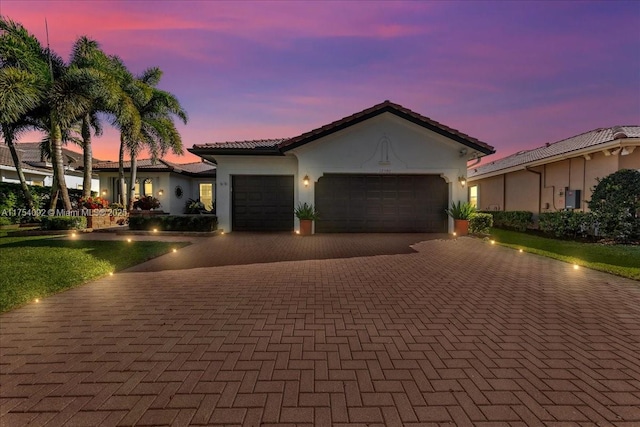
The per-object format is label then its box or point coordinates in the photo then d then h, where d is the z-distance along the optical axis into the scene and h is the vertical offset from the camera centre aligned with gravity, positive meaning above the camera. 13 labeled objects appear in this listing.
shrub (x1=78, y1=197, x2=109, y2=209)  15.11 +0.06
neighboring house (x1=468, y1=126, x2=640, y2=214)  11.20 +1.93
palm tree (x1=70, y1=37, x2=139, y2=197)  15.72 +5.89
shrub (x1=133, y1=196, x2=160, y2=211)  18.03 +0.10
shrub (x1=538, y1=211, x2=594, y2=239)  11.55 -0.61
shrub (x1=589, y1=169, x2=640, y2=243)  10.21 +0.16
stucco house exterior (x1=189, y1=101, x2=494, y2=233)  12.97 +1.52
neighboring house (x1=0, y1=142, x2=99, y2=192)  21.50 +2.91
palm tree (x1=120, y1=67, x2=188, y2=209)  19.47 +5.96
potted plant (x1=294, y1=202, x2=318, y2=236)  12.91 -0.57
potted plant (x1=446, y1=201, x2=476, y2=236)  12.73 -0.37
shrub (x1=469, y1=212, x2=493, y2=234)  12.93 -0.67
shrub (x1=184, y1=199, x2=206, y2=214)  19.78 -0.20
